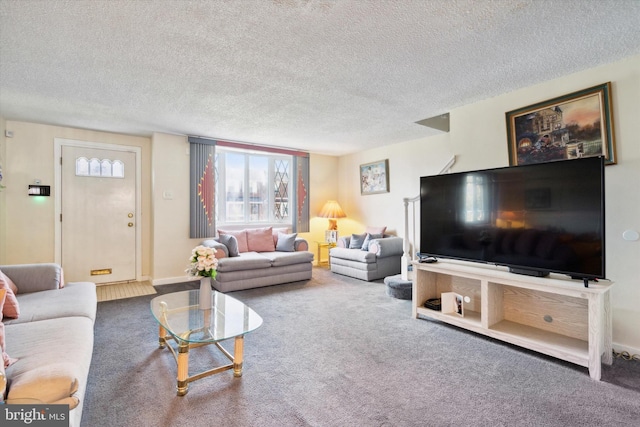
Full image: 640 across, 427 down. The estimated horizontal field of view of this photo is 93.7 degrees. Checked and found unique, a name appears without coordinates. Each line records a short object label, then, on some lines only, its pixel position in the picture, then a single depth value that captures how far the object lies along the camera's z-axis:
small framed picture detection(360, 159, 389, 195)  5.50
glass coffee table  1.83
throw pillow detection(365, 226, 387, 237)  5.27
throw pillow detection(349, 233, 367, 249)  5.23
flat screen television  2.04
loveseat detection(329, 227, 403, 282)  4.66
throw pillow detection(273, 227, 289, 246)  5.16
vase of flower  2.30
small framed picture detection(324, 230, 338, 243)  5.81
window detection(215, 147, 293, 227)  5.32
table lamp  5.93
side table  5.80
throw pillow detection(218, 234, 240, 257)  4.30
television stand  2.00
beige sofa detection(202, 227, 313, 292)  4.06
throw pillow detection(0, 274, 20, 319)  1.87
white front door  4.21
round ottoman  3.63
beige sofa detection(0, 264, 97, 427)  1.14
